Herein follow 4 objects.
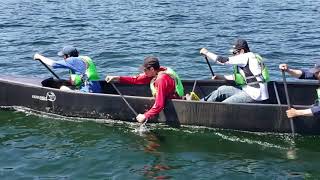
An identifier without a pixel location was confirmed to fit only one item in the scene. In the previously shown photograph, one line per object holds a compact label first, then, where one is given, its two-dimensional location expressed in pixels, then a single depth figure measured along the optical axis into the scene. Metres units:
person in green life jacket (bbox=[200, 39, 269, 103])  11.20
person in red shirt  10.91
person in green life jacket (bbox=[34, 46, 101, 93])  12.15
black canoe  11.01
